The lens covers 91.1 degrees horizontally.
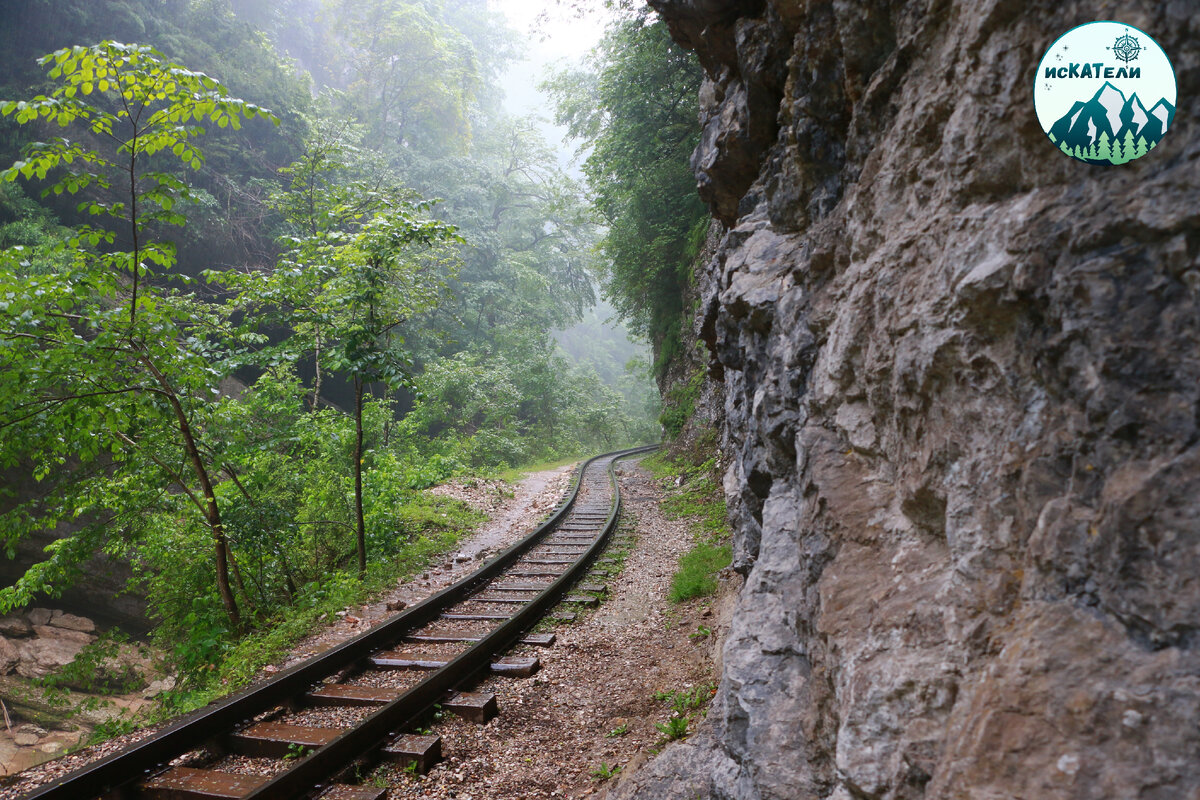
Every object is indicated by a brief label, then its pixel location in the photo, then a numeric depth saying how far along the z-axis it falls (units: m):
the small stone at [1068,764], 1.26
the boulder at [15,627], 10.73
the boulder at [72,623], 11.73
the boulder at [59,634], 11.13
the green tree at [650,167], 12.66
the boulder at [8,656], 9.70
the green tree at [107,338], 4.46
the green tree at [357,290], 7.11
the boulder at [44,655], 9.95
